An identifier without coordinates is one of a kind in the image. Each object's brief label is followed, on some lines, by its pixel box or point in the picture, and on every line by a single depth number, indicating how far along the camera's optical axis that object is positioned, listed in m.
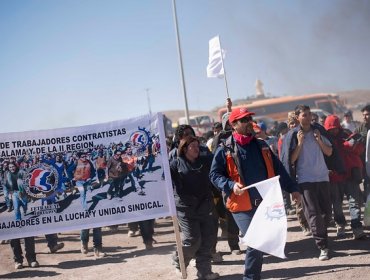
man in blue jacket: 4.43
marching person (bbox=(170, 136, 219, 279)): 5.48
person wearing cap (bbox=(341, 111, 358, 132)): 14.40
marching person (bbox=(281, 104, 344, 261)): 5.85
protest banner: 5.61
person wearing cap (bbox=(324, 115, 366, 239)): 6.81
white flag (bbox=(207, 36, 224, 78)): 9.02
